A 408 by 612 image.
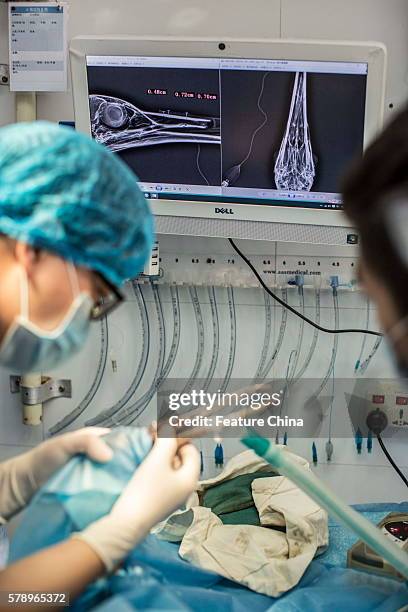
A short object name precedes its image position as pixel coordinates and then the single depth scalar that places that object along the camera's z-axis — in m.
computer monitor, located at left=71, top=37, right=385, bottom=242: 2.00
